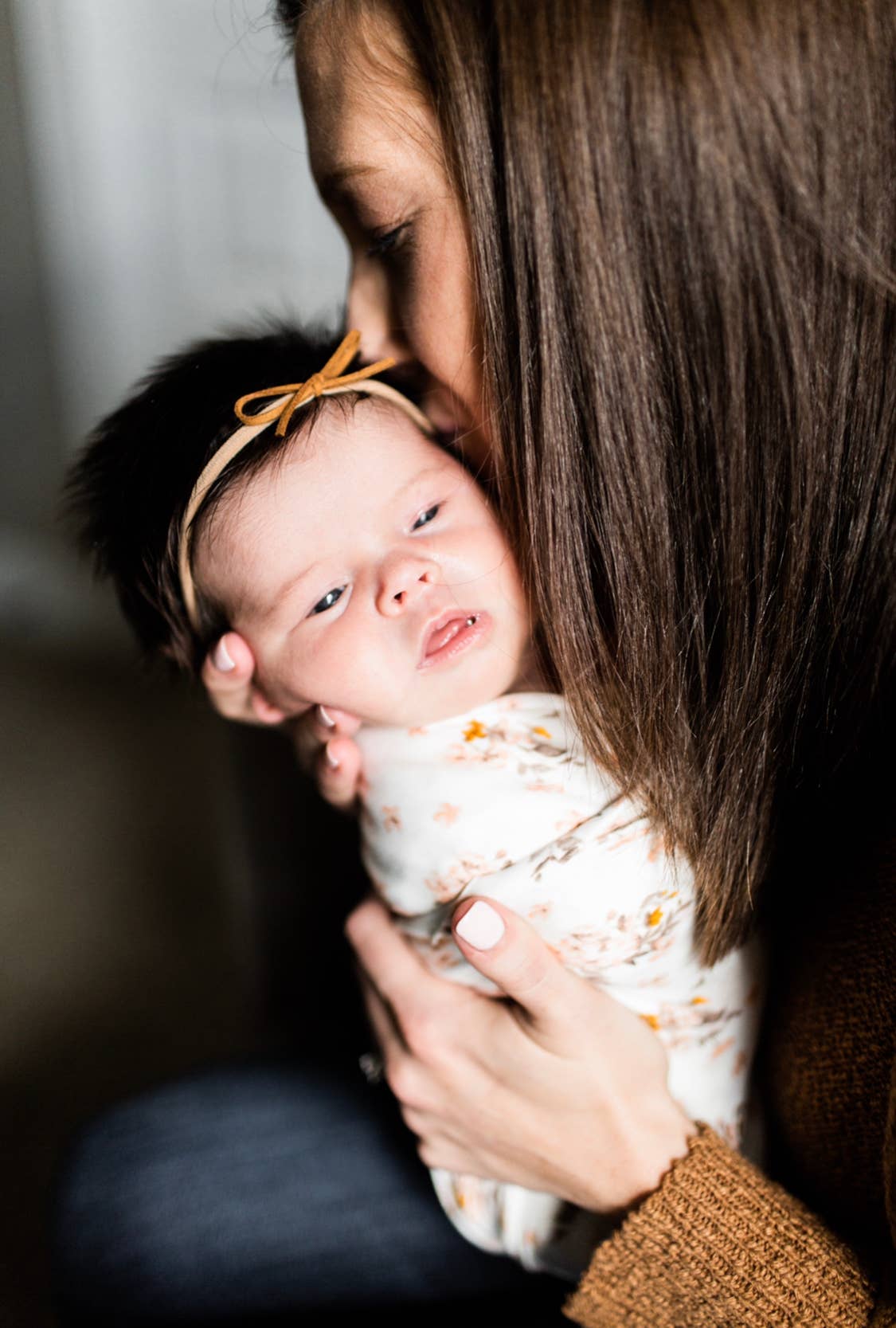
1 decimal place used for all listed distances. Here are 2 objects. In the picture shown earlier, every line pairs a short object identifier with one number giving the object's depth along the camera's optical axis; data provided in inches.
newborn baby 30.8
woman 23.2
